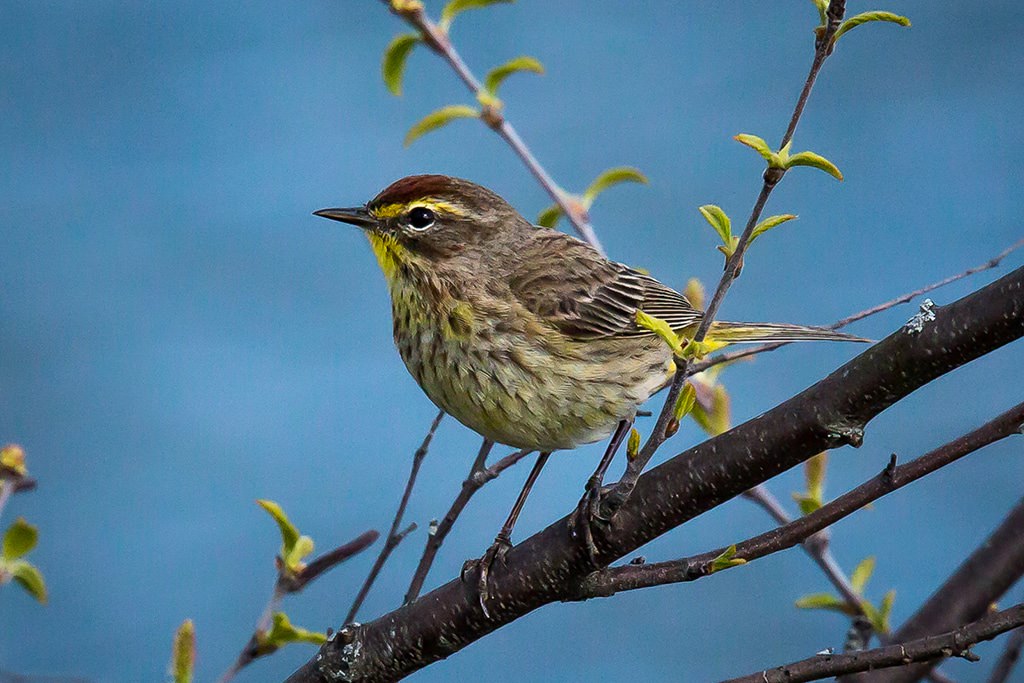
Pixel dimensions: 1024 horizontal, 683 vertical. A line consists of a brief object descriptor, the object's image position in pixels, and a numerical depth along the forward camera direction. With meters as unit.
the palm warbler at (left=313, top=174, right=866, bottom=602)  6.61
